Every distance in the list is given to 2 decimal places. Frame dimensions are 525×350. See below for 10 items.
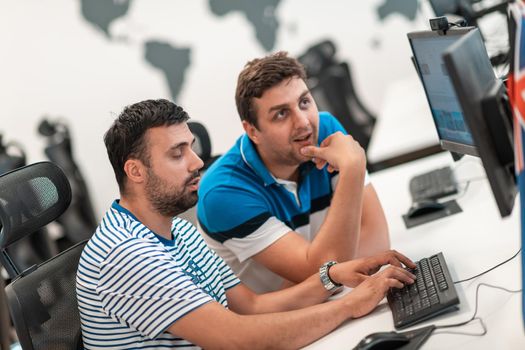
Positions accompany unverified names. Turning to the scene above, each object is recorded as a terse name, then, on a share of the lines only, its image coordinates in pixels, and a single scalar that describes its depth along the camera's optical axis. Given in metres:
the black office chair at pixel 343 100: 5.49
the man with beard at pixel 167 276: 2.38
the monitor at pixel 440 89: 2.63
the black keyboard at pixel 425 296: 2.29
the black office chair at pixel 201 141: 3.20
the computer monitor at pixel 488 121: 2.00
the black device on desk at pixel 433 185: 3.14
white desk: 2.18
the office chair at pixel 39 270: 2.46
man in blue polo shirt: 2.76
